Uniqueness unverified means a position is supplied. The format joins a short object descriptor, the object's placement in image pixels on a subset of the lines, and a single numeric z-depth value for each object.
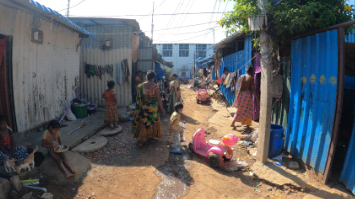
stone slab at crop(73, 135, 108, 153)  4.77
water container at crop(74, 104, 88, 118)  7.13
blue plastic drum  4.50
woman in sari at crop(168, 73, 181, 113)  8.25
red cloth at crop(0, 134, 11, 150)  3.67
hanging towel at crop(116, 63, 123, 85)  8.91
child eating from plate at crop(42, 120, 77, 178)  3.81
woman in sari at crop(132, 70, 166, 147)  4.87
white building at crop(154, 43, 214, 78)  38.52
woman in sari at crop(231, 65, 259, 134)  6.14
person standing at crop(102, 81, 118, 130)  6.04
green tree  3.74
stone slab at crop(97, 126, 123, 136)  5.88
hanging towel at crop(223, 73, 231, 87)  10.55
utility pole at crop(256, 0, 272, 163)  4.14
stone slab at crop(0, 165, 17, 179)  3.30
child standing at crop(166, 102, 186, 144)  5.23
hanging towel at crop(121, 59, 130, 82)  8.85
